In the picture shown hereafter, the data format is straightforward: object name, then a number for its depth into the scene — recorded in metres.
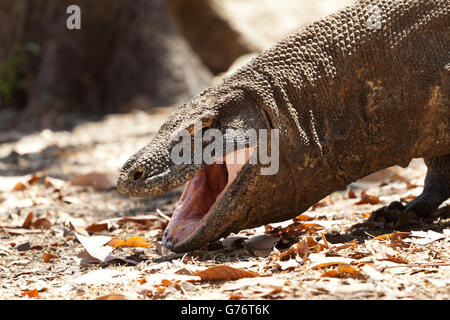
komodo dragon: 5.98
